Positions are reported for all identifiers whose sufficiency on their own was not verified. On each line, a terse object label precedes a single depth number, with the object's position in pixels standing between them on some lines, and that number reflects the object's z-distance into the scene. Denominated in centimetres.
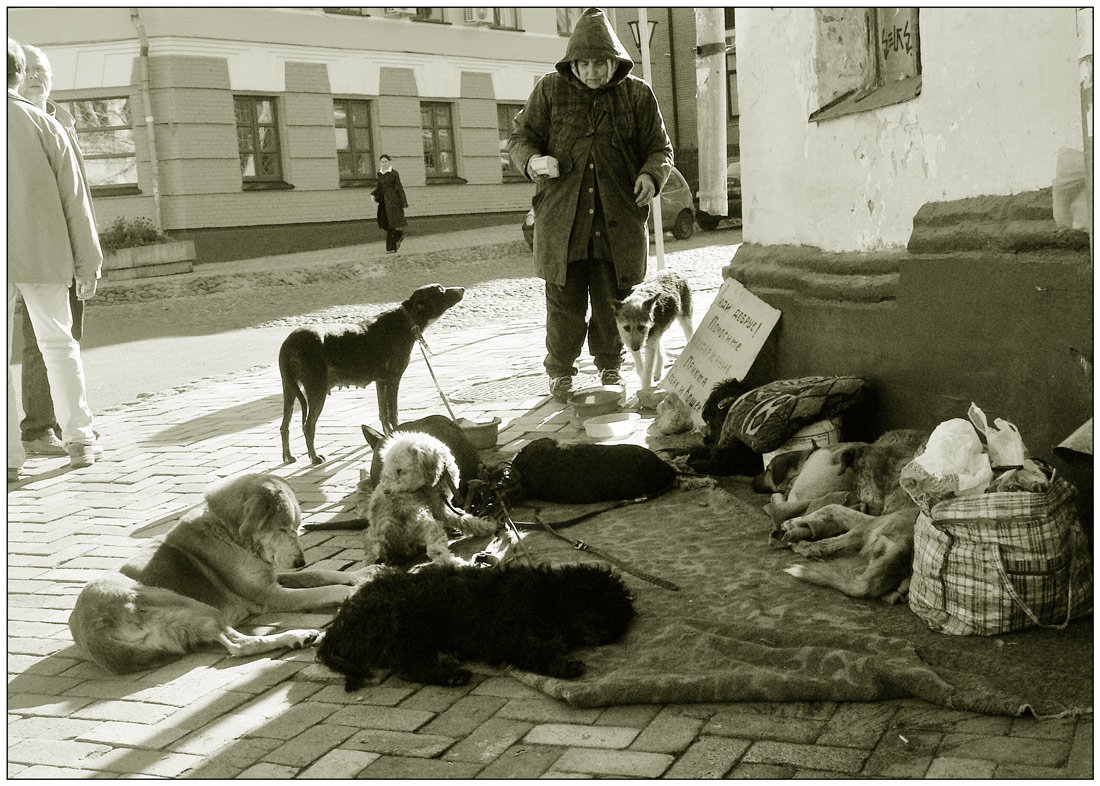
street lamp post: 1064
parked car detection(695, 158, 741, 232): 2462
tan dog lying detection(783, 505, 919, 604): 398
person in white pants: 676
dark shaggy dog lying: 363
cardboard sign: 707
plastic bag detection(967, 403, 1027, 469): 364
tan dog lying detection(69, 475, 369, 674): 386
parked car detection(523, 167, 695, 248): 2309
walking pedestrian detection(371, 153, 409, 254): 2316
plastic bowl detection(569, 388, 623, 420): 741
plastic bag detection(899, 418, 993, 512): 365
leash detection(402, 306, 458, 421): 706
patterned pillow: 563
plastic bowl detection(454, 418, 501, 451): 657
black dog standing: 662
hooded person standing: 761
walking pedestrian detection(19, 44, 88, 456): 712
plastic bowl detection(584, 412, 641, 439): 680
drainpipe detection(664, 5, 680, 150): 3422
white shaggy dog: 472
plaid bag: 350
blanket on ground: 319
